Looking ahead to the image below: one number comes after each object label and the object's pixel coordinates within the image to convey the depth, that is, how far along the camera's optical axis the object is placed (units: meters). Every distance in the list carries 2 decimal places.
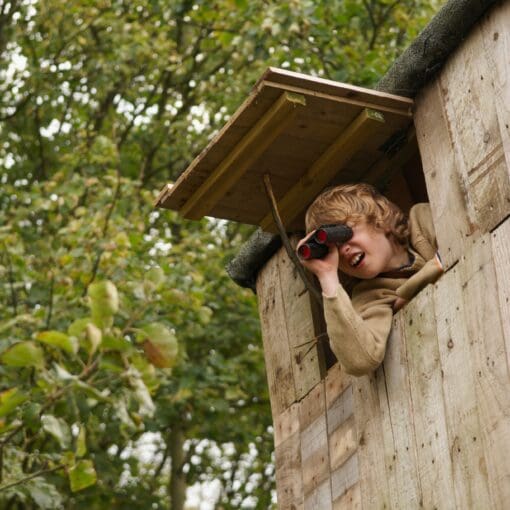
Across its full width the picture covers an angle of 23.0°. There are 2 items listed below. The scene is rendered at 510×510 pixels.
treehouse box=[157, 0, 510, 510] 4.21
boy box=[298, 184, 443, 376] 4.65
